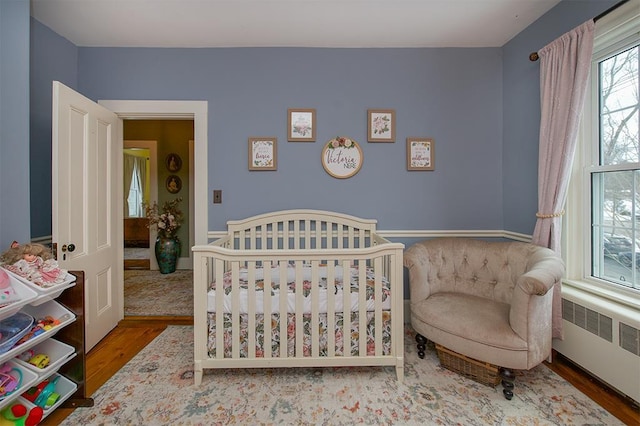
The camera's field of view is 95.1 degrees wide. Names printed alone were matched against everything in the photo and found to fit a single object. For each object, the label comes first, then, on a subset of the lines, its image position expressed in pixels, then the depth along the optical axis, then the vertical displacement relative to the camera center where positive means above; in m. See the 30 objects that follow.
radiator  1.51 -0.72
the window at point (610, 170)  1.67 +0.26
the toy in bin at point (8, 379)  1.22 -0.72
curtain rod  1.59 +1.12
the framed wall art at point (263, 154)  2.57 +0.51
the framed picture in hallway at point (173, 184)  4.64 +0.45
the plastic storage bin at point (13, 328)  1.22 -0.51
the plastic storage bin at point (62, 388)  1.48 -0.92
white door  1.88 +0.09
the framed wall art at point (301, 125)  2.57 +0.77
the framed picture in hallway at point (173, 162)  4.64 +0.80
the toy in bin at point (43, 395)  1.40 -0.89
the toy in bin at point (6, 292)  1.20 -0.33
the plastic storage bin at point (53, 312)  1.47 -0.52
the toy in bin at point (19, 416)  1.30 -0.92
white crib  1.70 -0.62
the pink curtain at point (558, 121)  1.78 +0.59
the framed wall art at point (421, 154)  2.60 +0.51
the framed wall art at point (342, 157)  2.59 +0.49
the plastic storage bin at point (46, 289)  1.31 -0.36
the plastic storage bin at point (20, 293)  1.23 -0.36
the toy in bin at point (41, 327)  1.32 -0.55
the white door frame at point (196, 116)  2.54 +0.85
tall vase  4.29 -0.61
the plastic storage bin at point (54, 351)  1.45 -0.72
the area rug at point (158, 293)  2.88 -0.94
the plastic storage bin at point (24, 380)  1.25 -0.76
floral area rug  1.47 -1.03
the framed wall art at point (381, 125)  2.58 +0.77
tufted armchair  1.56 -0.57
